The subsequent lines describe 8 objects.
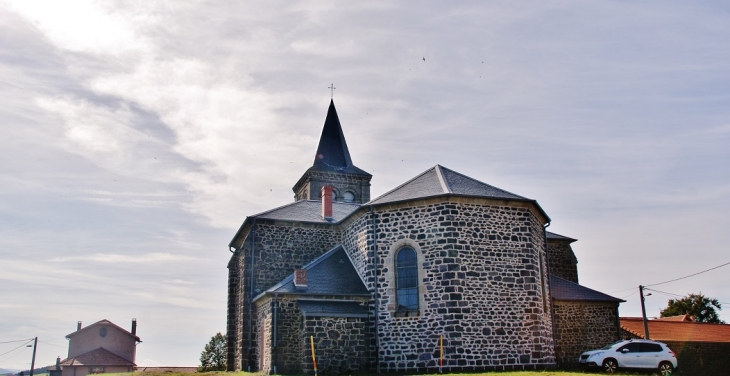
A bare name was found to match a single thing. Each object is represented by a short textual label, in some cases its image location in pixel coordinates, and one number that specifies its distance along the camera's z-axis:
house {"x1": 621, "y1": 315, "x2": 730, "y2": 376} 30.91
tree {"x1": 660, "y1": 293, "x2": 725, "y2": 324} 52.16
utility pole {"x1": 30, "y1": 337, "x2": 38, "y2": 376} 41.46
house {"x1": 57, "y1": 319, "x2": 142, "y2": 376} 46.47
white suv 19.67
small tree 36.75
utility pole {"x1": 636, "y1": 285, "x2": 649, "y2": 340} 29.56
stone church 20.33
